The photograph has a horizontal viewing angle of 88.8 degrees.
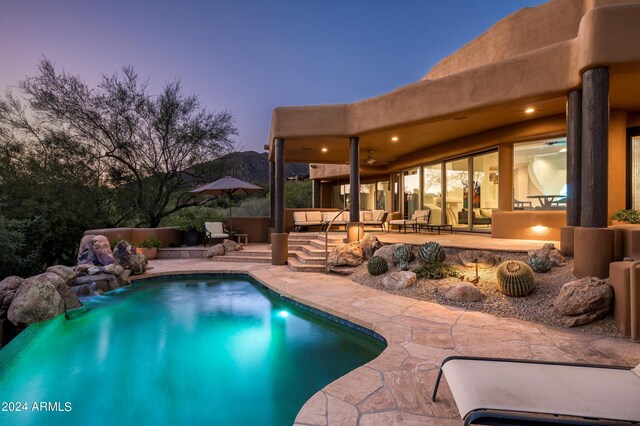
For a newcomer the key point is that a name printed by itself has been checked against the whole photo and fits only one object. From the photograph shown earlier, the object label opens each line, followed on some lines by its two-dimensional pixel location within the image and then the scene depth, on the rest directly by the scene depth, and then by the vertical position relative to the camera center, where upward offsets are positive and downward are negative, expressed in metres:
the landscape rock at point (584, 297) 3.90 -1.06
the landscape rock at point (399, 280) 5.86 -1.26
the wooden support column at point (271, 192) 12.61 +0.77
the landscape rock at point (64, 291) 5.95 -1.44
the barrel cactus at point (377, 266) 6.70 -1.12
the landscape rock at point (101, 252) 8.29 -0.98
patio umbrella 11.19 +0.84
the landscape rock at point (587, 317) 3.88 -1.28
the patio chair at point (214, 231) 11.42 -0.65
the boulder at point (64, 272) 6.77 -1.23
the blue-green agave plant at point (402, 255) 6.65 -0.91
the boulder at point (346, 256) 7.60 -1.05
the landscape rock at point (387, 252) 6.97 -0.90
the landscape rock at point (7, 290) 5.50 -1.34
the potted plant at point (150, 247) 10.44 -1.09
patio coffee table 10.44 -0.55
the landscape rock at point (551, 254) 5.32 -0.74
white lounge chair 1.60 -1.02
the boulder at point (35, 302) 5.25 -1.47
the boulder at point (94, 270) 7.50 -1.32
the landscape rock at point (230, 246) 10.91 -1.13
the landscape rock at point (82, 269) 7.43 -1.28
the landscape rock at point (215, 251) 10.70 -1.26
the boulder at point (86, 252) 8.34 -0.99
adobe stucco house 4.61 +2.03
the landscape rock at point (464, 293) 4.94 -1.27
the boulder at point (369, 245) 7.79 -0.82
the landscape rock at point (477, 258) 5.93 -0.89
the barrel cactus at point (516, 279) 4.68 -1.00
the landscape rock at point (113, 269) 7.59 -1.31
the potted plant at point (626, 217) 6.88 -0.16
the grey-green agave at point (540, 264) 5.16 -0.86
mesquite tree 12.55 +3.57
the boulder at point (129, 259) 8.29 -1.17
